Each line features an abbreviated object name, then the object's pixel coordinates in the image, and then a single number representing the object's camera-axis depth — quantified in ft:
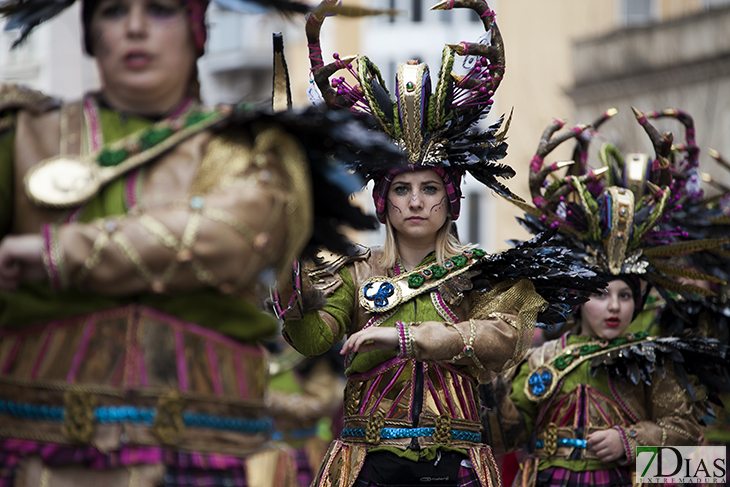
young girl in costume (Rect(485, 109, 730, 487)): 39.68
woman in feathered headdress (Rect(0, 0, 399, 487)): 21.27
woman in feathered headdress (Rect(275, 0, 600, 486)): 31.13
